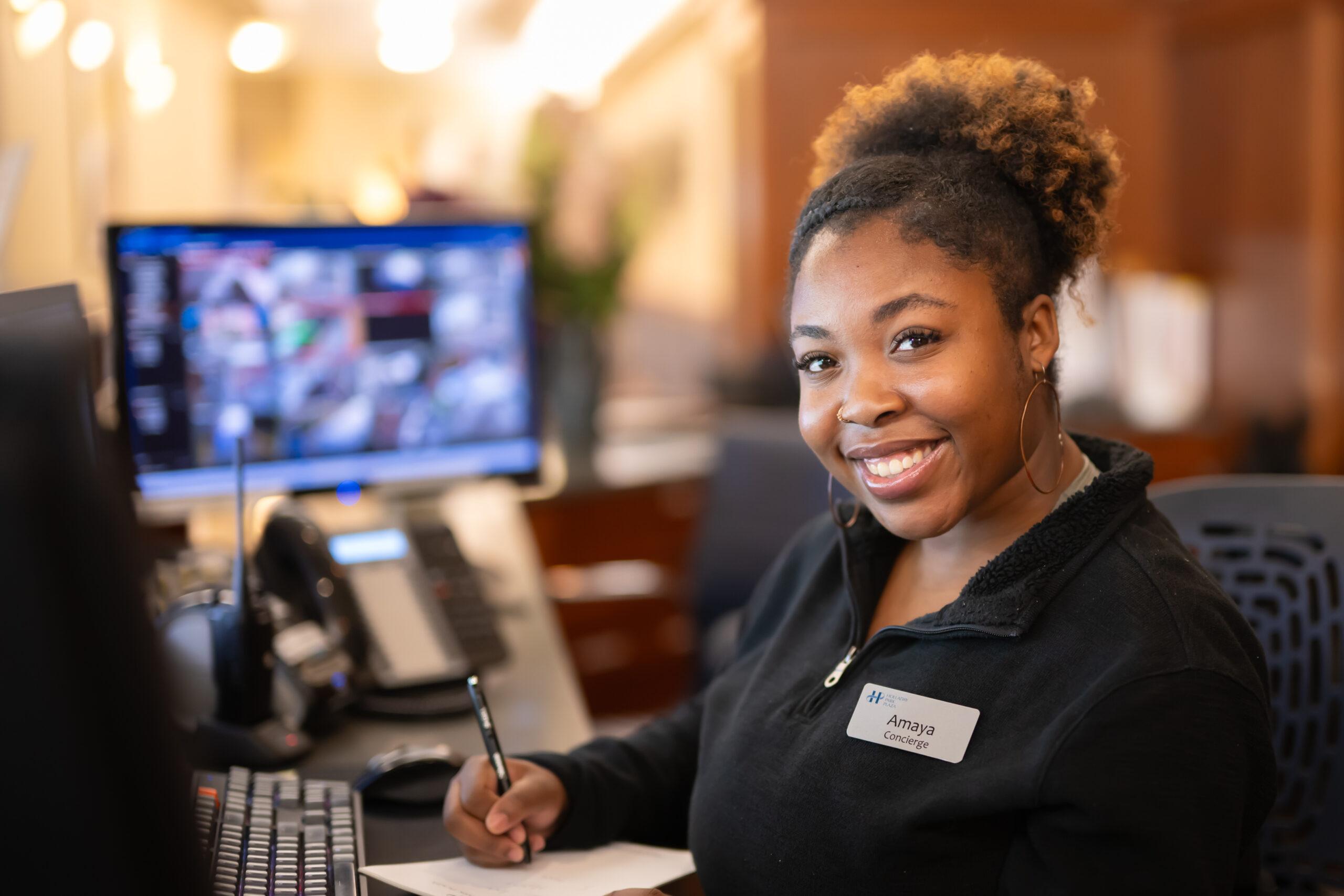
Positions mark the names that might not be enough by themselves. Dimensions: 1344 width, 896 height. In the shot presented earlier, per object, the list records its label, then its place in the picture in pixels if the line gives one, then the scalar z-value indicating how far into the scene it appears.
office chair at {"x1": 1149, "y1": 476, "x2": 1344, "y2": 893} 1.19
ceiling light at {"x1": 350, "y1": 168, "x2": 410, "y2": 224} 5.08
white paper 0.98
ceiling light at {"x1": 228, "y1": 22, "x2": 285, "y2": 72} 5.21
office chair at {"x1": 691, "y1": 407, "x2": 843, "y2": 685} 2.28
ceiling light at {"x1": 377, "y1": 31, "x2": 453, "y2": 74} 5.51
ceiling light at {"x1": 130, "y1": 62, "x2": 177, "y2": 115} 3.83
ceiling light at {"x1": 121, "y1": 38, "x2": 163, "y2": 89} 3.70
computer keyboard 0.92
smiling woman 0.78
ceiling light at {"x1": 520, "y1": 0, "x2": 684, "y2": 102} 5.22
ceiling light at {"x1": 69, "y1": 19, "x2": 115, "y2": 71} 2.87
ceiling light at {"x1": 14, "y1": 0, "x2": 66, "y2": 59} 2.37
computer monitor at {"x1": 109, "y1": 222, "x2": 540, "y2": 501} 1.51
